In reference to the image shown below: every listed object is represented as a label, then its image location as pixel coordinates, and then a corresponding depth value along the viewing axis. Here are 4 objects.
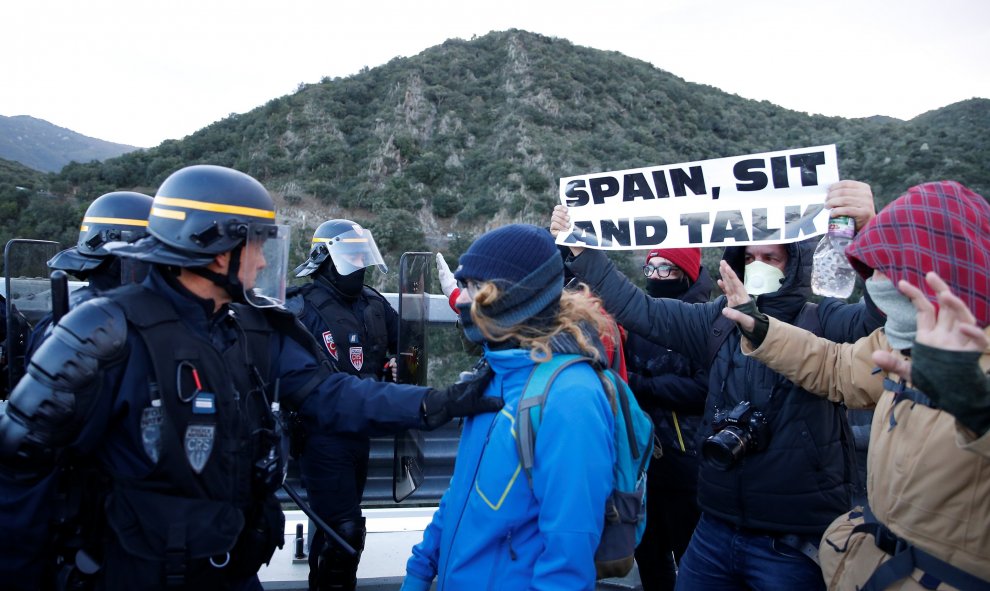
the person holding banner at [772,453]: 2.63
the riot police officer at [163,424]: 1.96
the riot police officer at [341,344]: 4.02
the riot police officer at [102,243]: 3.34
